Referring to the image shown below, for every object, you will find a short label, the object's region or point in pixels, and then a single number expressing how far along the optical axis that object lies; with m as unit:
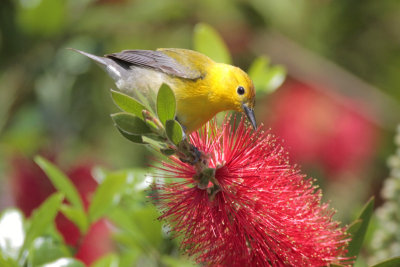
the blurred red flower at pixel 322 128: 3.40
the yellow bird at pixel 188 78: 3.13
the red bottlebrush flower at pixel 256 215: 3.03
